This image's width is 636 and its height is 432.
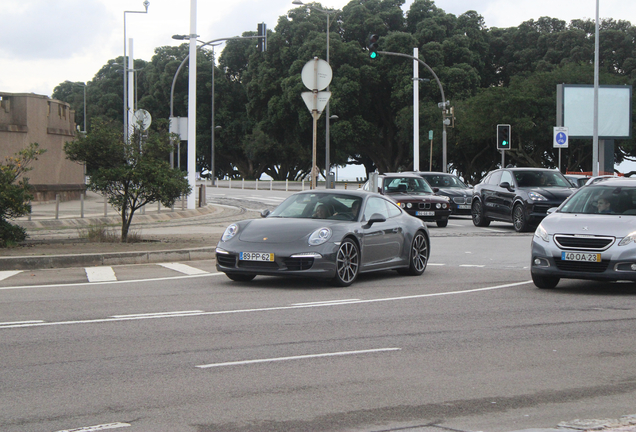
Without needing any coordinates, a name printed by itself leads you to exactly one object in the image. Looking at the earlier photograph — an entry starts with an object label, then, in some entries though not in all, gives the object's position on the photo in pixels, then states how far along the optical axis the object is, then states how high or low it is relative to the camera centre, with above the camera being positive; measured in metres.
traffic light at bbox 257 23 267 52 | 32.66 +5.51
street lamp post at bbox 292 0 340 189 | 27.16 +1.00
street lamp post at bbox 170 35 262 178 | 37.66 +6.59
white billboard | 42.62 +3.29
